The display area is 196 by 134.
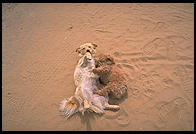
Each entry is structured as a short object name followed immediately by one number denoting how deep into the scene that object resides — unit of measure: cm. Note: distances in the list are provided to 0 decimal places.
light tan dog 185
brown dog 187
